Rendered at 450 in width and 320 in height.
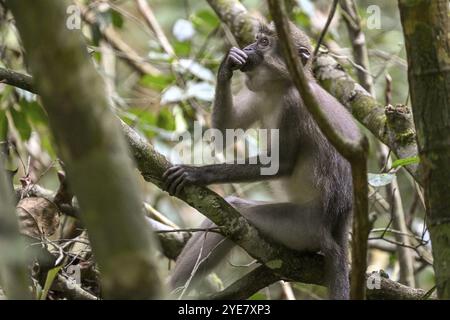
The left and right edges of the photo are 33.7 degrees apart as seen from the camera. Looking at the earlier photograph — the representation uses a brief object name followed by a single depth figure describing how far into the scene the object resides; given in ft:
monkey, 16.55
